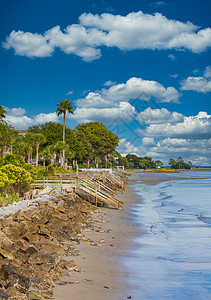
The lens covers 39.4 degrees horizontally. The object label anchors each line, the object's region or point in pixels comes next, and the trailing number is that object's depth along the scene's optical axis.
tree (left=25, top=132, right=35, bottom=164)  61.49
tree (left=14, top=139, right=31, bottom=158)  59.50
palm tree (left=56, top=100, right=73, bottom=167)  70.06
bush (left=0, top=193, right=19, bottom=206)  18.29
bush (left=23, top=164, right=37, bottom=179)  29.35
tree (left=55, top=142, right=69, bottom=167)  62.56
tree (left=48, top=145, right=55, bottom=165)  62.94
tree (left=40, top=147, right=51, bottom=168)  62.06
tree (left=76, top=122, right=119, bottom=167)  98.75
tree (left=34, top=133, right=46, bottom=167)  60.66
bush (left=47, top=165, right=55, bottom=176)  40.25
